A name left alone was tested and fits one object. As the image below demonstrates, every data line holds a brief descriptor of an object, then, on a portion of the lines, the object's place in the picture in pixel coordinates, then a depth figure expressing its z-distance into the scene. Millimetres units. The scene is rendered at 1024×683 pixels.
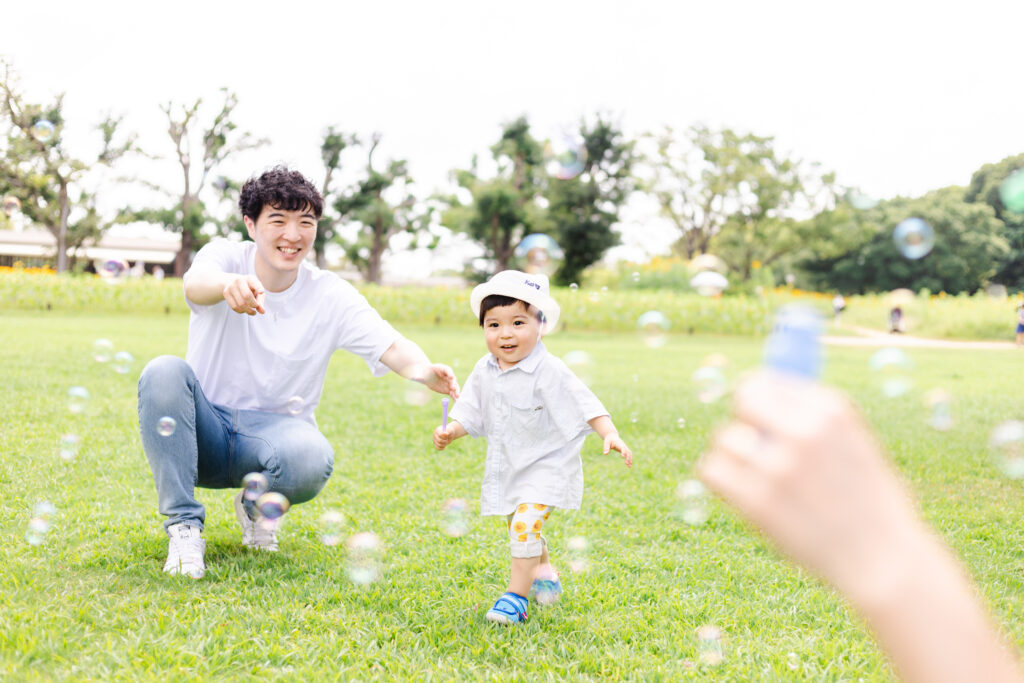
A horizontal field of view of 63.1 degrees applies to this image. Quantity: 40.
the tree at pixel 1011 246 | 28356
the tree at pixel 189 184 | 28094
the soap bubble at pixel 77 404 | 5990
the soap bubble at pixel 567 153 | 5695
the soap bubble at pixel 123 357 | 4402
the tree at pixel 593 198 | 25500
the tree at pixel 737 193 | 32875
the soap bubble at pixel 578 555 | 3193
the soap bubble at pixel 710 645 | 2373
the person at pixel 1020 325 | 18000
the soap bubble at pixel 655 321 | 4542
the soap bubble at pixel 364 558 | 2982
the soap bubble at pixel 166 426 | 2824
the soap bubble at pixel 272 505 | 2994
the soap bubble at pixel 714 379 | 3513
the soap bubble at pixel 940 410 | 6781
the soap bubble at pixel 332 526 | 3484
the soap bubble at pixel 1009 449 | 5172
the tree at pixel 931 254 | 30406
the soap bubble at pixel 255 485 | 2970
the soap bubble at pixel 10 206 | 7843
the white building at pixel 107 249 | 35106
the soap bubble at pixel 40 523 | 3157
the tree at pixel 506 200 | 26406
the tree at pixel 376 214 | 29688
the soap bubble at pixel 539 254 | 4570
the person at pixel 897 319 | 25062
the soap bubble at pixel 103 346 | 4391
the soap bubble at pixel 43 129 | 6957
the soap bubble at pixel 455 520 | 3617
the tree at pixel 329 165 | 29266
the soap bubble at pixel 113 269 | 6667
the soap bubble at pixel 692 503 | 3965
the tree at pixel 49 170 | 26641
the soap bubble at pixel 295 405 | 3217
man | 2873
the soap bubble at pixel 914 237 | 3768
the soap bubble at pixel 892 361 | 3289
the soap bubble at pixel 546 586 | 2818
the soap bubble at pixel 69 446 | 4574
